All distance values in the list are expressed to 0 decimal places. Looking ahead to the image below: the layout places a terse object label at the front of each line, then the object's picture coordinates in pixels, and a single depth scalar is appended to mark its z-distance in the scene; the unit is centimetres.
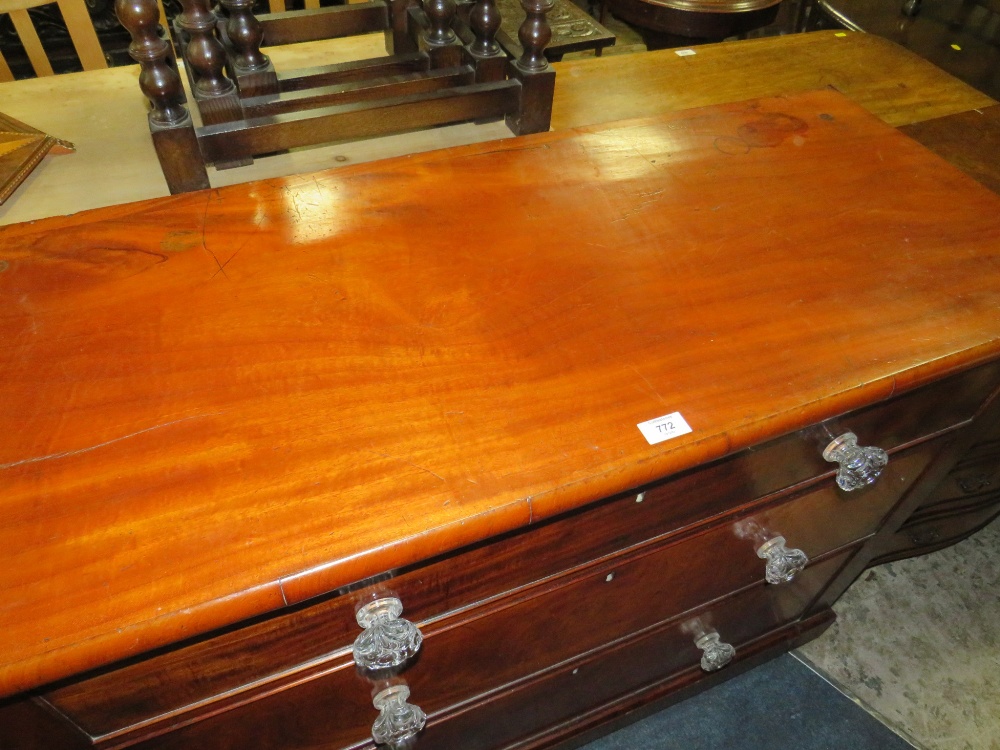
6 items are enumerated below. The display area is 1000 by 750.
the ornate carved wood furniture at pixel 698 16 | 190
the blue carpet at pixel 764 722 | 127
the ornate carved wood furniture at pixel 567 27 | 151
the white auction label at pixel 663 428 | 62
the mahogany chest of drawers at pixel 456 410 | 55
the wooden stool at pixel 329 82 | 90
